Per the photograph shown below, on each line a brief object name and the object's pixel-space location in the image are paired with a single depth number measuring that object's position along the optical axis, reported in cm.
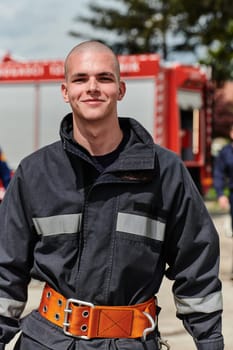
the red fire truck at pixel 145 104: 1248
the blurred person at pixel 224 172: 796
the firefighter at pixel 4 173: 716
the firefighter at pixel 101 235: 234
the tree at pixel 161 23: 3206
